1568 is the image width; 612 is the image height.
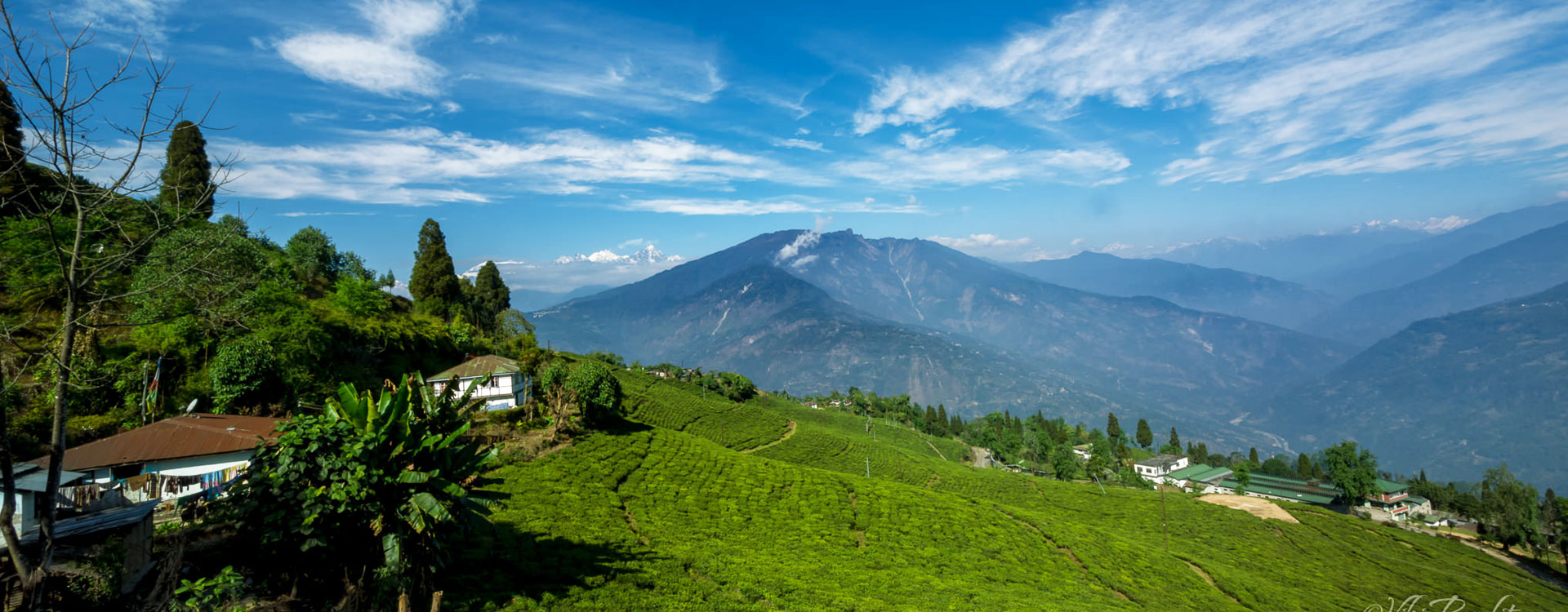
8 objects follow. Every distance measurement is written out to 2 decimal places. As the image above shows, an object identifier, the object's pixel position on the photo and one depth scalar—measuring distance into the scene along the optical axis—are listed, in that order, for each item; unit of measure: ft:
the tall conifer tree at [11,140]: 107.86
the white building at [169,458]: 68.08
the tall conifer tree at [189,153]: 161.58
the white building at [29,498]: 43.47
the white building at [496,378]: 160.86
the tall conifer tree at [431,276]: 216.74
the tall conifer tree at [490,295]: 269.85
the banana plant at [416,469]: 40.98
